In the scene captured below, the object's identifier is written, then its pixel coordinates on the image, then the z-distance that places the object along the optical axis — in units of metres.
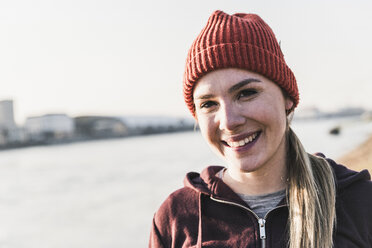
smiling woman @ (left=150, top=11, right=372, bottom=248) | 1.51
